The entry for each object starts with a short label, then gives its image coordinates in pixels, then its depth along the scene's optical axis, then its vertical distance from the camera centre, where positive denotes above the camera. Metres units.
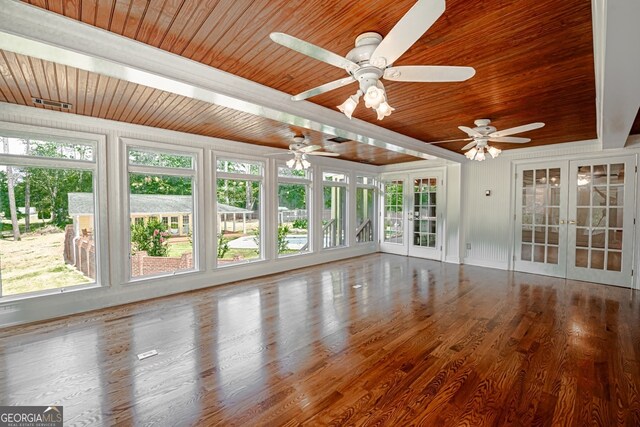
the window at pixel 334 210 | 7.12 -0.11
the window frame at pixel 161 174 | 4.12 +0.30
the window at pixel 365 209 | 7.94 -0.09
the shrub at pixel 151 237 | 4.37 -0.49
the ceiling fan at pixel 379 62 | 1.48 +0.91
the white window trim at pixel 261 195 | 5.04 +0.20
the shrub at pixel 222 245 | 5.25 -0.73
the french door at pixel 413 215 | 7.18 -0.25
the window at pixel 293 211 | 6.16 -0.12
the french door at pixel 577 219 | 4.92 -0.26
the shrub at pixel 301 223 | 6.52 -0.40
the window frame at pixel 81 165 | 3.38 +0.52
